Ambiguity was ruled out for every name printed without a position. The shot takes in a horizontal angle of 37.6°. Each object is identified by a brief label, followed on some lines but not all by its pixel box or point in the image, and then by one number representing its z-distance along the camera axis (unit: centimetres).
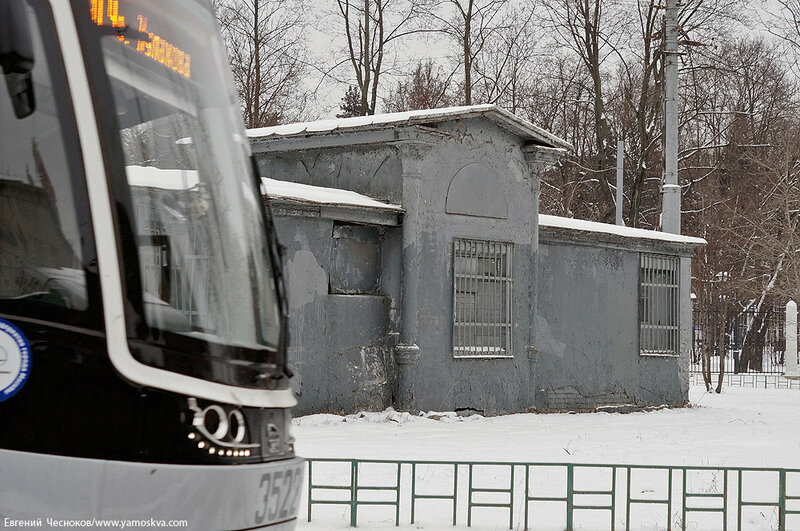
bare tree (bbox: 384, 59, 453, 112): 3672
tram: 362
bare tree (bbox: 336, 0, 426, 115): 3175
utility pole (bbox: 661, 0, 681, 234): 2192
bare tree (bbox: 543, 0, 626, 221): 3175
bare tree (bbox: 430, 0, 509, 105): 3180
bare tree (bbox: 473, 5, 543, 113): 3362
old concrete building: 1435
